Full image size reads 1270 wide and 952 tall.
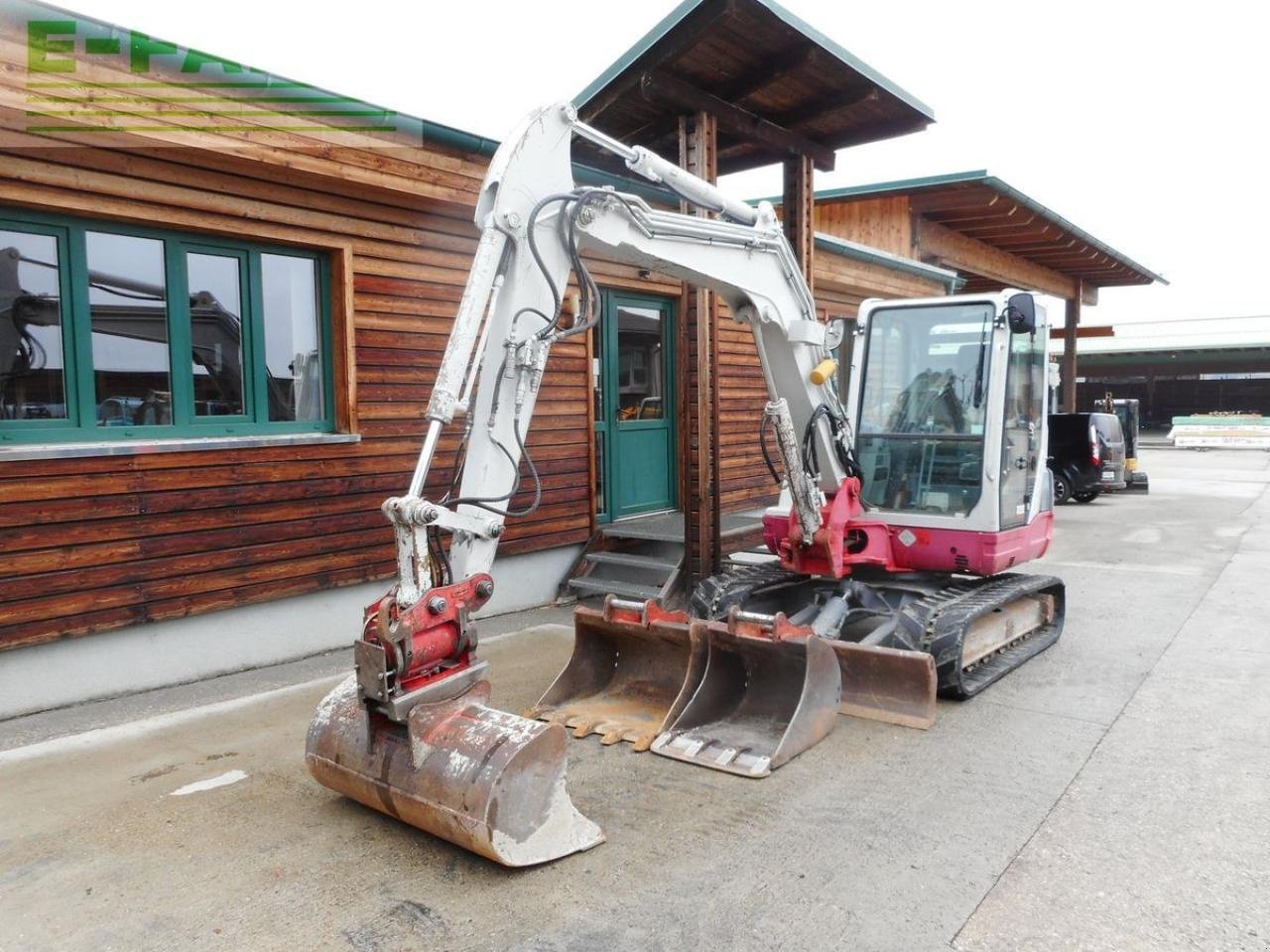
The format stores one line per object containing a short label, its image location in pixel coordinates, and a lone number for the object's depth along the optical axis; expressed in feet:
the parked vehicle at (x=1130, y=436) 51.88
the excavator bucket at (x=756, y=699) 13.38
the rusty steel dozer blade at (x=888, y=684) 14.70
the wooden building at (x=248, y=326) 15.55
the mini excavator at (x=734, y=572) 10.48
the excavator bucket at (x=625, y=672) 14.55
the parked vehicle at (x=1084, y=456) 47.14
